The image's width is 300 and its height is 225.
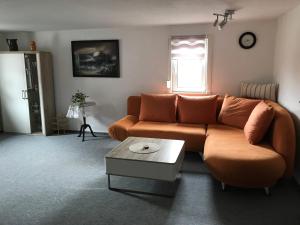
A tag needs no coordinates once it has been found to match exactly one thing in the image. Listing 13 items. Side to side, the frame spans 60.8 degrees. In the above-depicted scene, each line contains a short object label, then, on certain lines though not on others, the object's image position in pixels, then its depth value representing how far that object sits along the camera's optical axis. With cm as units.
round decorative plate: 283
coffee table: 257
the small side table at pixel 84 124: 477
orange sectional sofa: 258
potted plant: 471
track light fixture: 323
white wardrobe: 485
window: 438
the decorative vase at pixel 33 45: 487
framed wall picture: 476
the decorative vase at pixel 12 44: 489
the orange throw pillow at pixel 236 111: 367
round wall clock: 415
